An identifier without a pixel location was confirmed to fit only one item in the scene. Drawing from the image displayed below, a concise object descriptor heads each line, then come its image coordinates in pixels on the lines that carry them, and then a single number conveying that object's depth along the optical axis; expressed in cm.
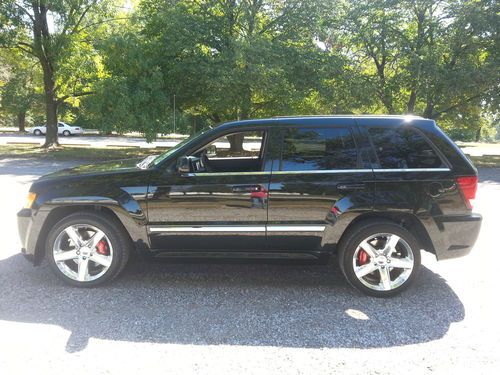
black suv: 361
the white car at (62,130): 3966
